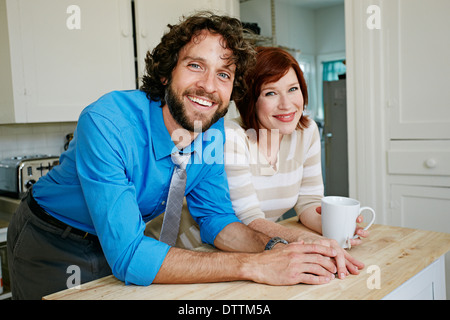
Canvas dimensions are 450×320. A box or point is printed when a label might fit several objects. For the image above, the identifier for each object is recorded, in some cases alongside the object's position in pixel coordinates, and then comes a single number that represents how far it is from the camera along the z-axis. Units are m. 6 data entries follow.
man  0.83
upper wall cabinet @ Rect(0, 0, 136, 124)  2.06
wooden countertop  0.71
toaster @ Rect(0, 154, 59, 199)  2.08
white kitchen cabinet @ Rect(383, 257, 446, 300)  0.75
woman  1.28
